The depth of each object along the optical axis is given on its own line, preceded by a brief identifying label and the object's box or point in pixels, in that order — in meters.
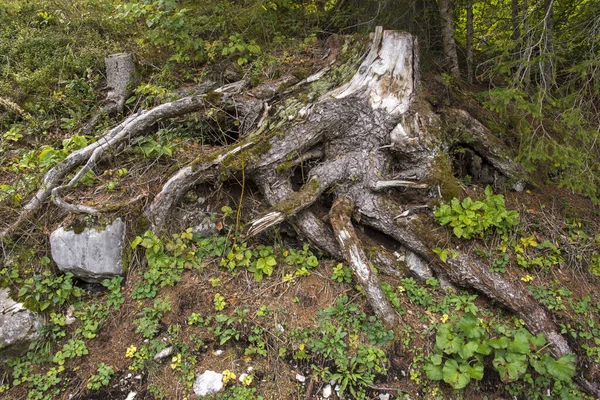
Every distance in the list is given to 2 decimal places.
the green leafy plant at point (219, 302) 3.55
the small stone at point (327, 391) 3.08
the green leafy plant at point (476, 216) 3.85
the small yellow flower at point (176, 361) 3.20
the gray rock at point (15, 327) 3.24
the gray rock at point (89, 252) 3.68
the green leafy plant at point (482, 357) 3.02
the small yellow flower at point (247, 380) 3.09
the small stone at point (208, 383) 3.07
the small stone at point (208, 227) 4.20
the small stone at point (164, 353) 3.27
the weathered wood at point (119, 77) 5.30
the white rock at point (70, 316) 3.52
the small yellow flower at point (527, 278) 3.78
